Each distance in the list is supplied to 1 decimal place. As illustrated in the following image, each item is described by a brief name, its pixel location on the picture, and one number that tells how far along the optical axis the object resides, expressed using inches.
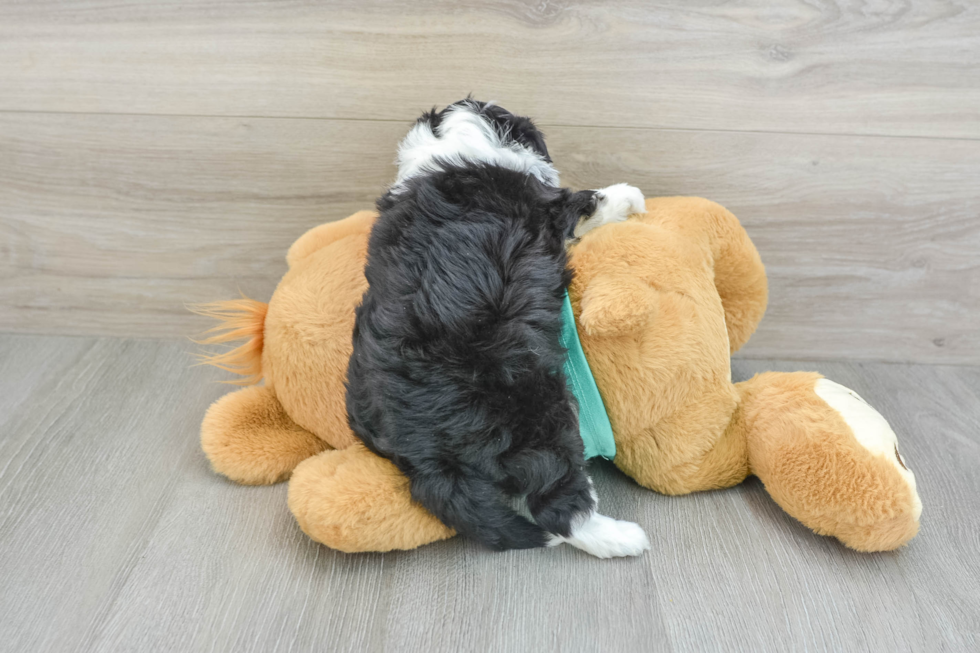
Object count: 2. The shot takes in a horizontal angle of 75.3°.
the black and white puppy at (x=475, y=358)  22.8
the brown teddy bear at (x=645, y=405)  24.6
